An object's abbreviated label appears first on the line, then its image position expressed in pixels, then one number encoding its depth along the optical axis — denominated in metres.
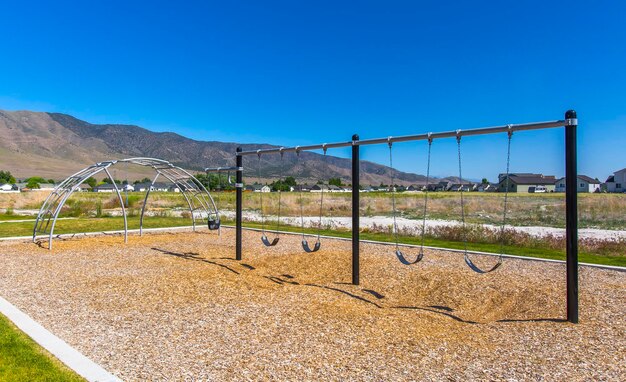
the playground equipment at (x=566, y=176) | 5.57
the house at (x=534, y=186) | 75.18
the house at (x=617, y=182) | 74.06
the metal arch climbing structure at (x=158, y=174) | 12.89
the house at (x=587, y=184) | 78.21
